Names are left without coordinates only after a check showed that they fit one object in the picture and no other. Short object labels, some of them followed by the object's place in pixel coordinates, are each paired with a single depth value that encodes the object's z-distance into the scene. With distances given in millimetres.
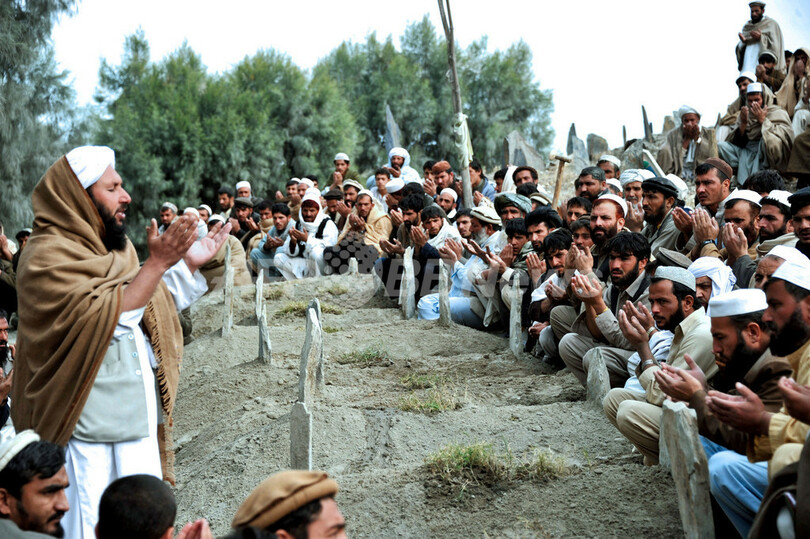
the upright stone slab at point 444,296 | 9625
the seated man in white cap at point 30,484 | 3357
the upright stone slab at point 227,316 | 10773
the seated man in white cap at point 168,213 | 15016
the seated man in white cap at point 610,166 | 11477
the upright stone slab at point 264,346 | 8828
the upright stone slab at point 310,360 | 6559
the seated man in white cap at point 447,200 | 12148
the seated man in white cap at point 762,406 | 3527
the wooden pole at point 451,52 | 14758
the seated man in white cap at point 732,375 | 3852
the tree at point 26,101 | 17688
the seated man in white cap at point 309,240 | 13156
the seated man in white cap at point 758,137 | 10188
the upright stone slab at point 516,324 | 8406
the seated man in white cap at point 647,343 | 4820
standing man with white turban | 3664
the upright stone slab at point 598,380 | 6251
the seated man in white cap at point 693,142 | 11352
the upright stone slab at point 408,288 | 10523
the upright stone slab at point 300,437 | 5633
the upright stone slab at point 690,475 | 3887
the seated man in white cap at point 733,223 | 6680
